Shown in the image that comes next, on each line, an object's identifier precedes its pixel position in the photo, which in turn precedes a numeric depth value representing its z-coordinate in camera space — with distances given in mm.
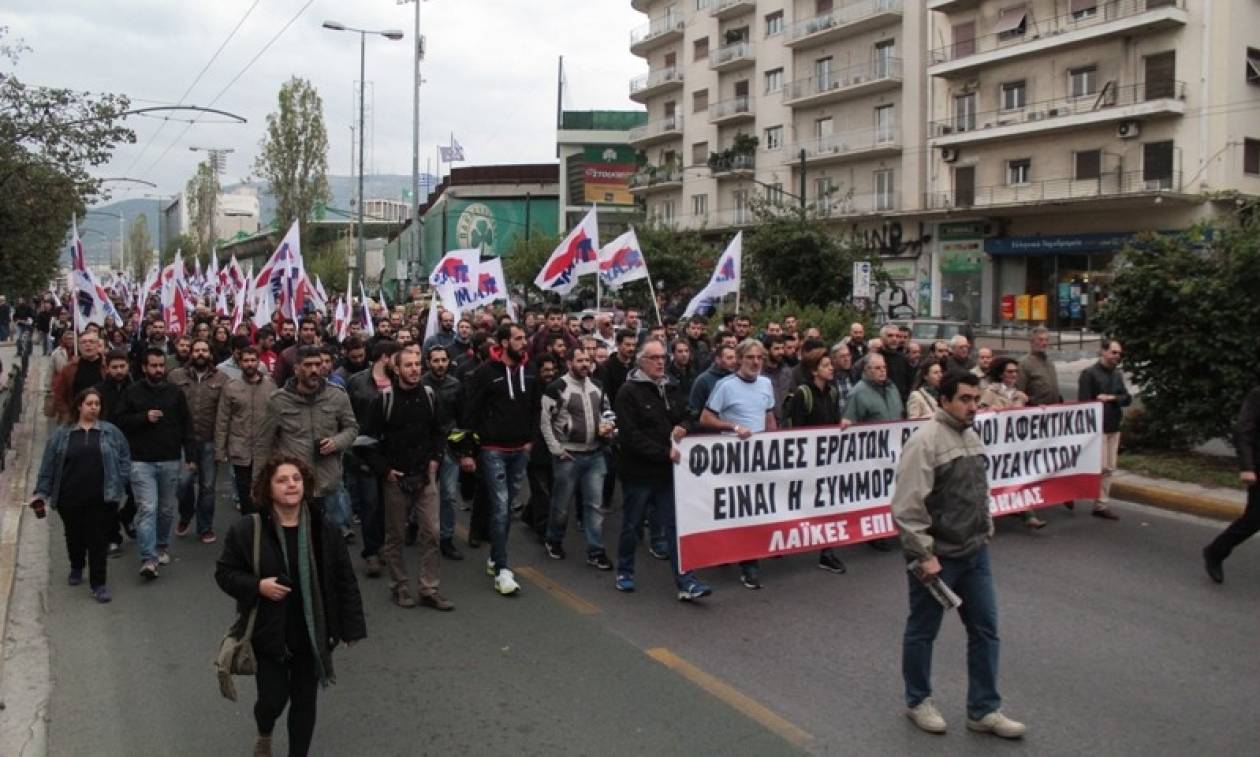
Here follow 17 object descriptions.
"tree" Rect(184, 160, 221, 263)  79938
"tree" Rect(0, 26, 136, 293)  16219
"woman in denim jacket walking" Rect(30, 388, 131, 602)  7070
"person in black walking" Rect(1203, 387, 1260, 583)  6898
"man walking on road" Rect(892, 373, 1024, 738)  4664
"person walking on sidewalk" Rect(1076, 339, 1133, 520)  9617
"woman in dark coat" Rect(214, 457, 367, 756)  4203
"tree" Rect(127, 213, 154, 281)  115019
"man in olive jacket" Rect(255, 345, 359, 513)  6844
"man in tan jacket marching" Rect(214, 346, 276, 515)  8484
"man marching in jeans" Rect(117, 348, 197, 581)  7648
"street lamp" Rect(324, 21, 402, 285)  39938
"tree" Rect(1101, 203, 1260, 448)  10836
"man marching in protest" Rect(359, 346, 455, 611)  6820
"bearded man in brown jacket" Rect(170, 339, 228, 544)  8750
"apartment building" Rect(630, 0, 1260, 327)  33219
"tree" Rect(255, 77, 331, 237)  51969
